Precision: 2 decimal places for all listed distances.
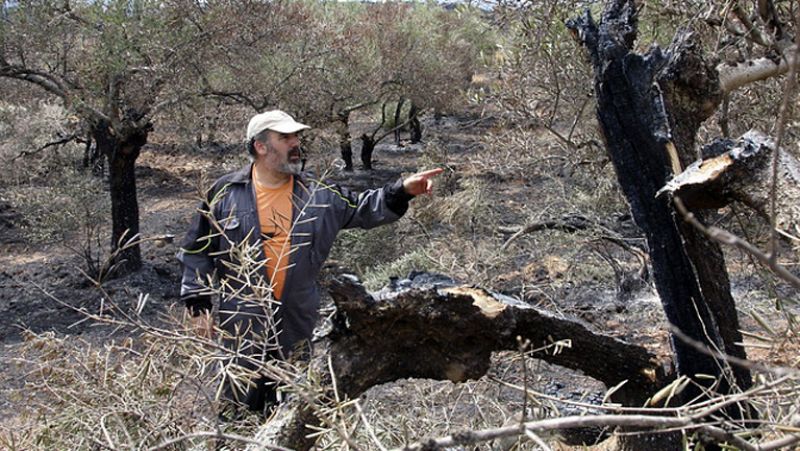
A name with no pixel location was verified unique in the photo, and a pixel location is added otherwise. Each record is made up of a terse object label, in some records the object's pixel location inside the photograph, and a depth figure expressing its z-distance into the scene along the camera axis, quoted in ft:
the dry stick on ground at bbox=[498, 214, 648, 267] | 17.15
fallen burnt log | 9.16
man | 11.41
